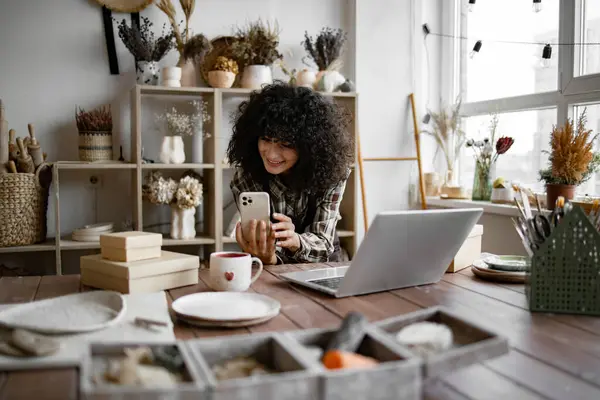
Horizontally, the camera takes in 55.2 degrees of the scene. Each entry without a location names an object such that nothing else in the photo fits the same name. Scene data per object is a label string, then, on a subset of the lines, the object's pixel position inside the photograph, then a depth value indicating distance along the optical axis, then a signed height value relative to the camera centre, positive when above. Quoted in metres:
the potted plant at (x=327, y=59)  3.43 +0.68
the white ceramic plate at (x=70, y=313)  0.97 -0.27
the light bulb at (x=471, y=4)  3.35 +0.99
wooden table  0.81 -0.30
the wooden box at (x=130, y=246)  1.34 -0.18
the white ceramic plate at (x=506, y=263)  1.55 -0.26
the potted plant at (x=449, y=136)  3.74 +0.23
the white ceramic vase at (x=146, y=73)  3.16 +0.54
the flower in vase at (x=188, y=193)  3.15 -0.13
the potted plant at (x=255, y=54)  3.28 +0.67
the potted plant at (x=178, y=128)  3.22 +0.25
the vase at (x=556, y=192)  2.63 -0.10
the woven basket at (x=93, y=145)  3.10 +0.14
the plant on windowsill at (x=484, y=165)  3.38 +0.03
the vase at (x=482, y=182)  3.41 -0.07
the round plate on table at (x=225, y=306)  1.10 -0.28
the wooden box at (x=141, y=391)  0.61 -0.24
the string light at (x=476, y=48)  3.42 +0.73
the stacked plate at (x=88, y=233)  3.08 -0.34
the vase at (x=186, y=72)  3.29 +0.57
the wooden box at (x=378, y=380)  0.67 -0.25
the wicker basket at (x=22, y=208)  2.85 -0.19
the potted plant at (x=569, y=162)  2.56 +0.04
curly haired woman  2.20 +0.04
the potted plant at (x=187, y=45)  3.24 +0.71
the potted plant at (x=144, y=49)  3.15 +0.67
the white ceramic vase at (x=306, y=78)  3.42 +0.55
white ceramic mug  1.33 -0.24
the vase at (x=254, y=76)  3.28 +0.54
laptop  1.22 -0.19
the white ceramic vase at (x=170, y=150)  3.22 +0.11
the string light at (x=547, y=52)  3.02 +0.62
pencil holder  1.21 -0.22
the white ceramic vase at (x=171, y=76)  3.18 +0.52
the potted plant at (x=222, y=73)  3.21 +0.54
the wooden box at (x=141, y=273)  1.31 -0.24
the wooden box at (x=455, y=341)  0.74 -0.25
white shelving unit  3.02 +0.00
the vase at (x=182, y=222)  3.20 -0.29
